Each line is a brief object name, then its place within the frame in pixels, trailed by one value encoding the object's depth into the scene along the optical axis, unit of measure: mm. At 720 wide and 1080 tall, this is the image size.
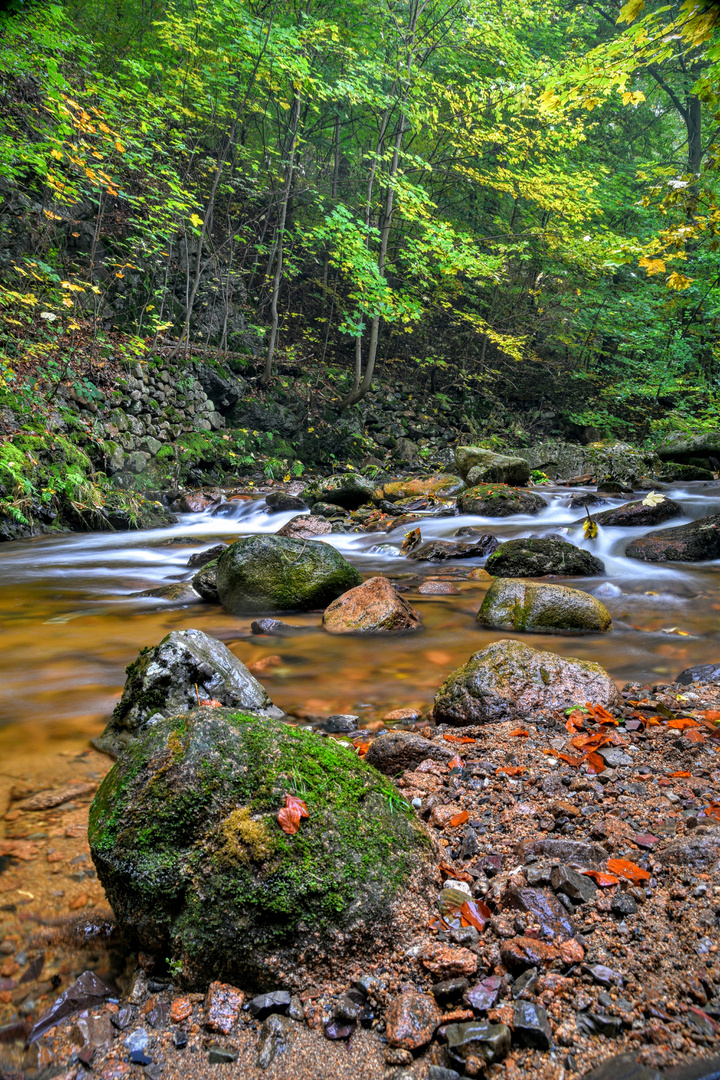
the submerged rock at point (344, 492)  12016
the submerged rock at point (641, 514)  9578
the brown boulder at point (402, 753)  2695
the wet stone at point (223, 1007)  1427
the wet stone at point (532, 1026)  1259
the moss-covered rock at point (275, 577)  5781
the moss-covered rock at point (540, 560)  7070
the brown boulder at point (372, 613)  5297
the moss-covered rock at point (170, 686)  3049
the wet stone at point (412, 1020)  1333
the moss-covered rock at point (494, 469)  13211
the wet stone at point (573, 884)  1675
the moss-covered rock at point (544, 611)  5035
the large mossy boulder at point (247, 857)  1540
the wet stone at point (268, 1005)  1450
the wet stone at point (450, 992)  1418
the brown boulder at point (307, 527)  10047
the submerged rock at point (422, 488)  13008
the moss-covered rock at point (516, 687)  3281
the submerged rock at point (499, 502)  11195
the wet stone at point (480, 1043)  1257
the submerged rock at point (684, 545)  7793
